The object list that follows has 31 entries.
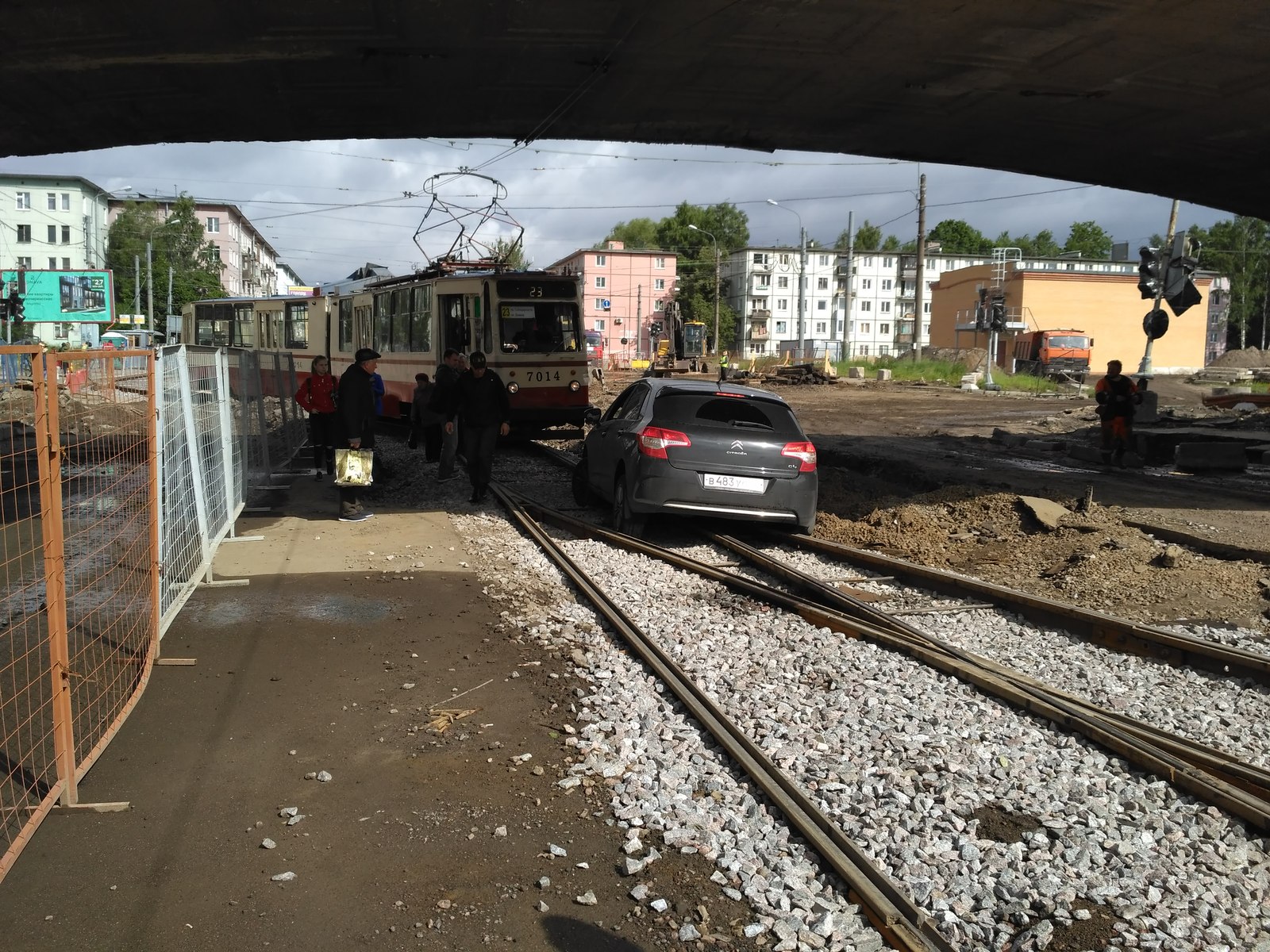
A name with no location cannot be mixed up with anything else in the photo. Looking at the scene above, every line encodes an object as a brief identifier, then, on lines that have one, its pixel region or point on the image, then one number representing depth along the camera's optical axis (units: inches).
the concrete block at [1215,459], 657.0
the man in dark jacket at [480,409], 509.4
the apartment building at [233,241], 4667.8
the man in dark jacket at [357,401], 445.7
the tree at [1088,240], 5329.7
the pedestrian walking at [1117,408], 676.7
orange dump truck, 2219.5
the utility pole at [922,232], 1811.4
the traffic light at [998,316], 1576.0
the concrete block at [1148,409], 902.4
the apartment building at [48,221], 3846.0
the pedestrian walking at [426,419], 698.8
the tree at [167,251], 3836.1
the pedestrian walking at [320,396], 581.3
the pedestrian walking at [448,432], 609.0
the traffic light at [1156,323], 737.0
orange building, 2847.0
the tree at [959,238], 5467.5
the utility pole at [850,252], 1968.5
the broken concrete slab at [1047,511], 427.2
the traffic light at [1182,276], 692.1
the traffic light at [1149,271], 706.2
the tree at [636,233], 5354.3
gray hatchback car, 403.2
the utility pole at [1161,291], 712.4
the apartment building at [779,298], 4618.6
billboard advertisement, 2165.4
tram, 768.9
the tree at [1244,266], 3892.7
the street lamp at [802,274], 2028.5
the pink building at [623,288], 4468.5
